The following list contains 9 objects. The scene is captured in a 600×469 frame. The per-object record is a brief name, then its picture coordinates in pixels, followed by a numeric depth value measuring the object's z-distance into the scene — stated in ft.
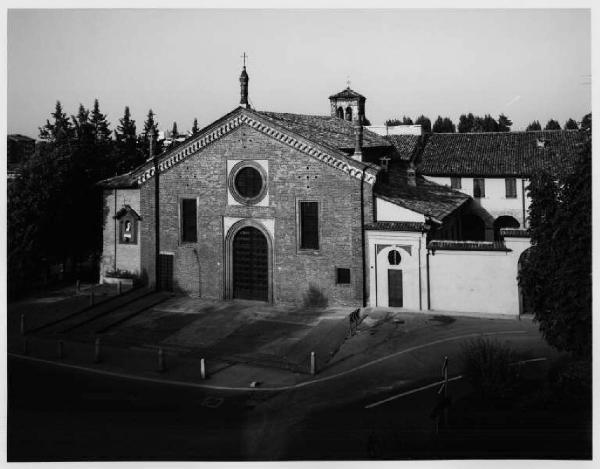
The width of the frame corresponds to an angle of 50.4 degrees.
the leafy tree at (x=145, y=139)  143.43
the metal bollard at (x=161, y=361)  55.31
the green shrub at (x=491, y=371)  44.32
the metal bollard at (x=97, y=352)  58.18
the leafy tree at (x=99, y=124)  123.24
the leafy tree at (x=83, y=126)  108.99
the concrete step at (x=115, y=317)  67.21
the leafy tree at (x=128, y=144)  124.47
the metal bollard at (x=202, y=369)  52.90
